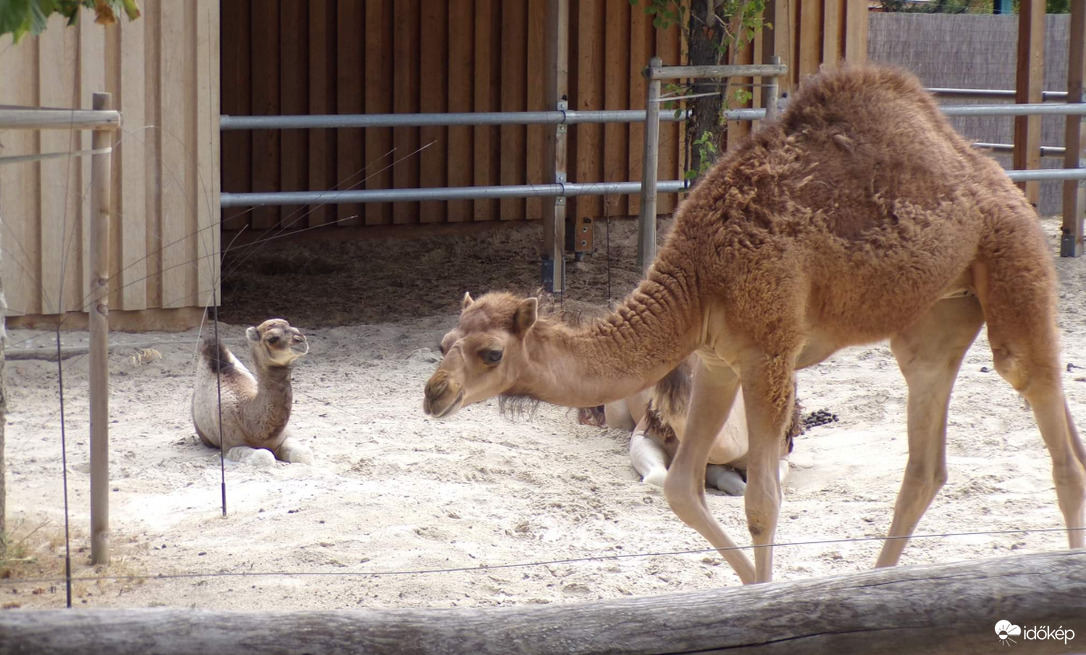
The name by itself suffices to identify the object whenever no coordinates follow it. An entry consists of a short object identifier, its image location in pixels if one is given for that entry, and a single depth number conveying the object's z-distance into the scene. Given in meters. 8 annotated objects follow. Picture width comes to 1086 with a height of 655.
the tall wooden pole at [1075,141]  21.25
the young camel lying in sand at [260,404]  11.33
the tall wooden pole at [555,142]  18.39
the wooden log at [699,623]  4.71
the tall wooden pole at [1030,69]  22.00
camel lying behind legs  11.30
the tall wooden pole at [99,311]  8.16
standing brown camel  7.73
